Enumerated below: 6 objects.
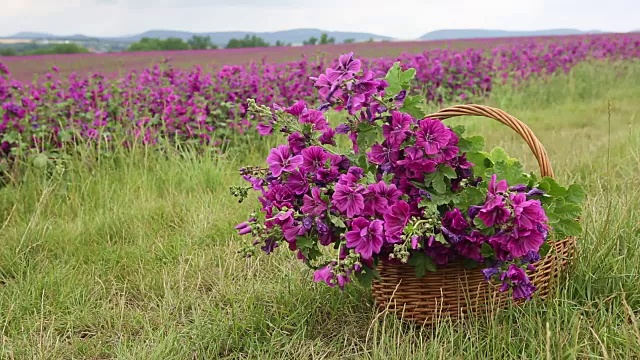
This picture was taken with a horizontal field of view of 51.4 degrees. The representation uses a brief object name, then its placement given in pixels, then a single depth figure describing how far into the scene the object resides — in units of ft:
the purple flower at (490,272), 5.60
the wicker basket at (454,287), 6.12
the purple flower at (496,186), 5.43
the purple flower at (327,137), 6.18
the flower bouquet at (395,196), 5.51
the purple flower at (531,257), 5.65
